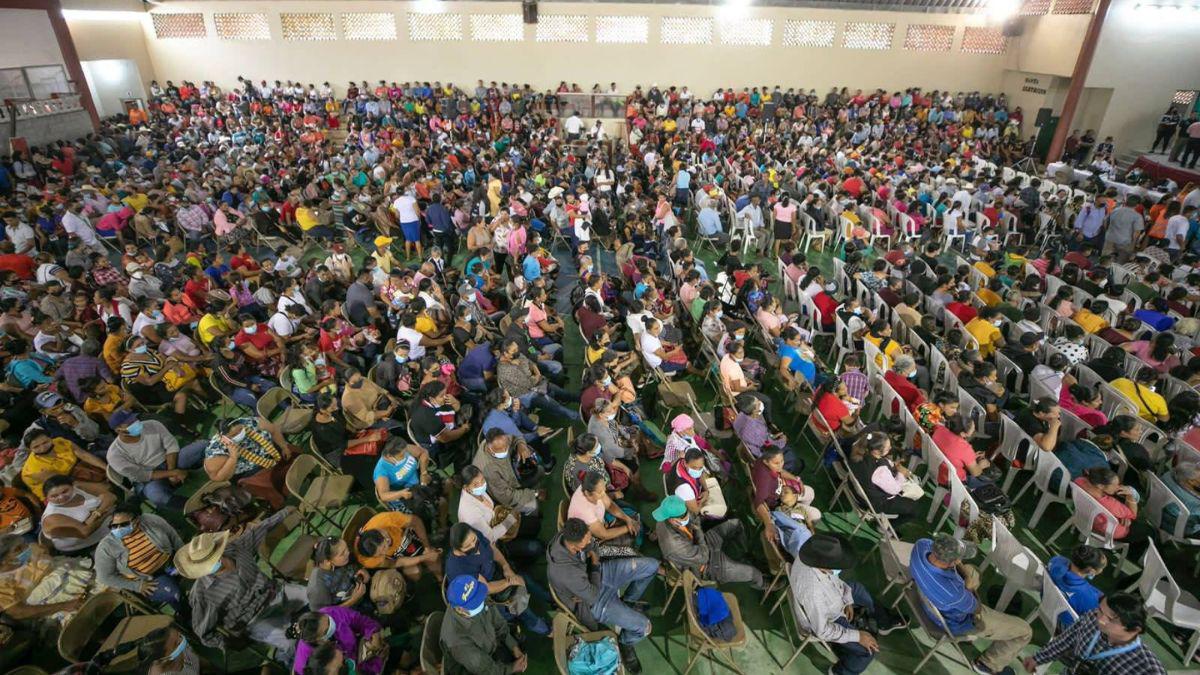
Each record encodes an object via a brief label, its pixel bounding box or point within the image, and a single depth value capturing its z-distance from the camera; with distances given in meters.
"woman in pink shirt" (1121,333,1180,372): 5.62
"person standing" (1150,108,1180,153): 15.23
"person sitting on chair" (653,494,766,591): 3.68
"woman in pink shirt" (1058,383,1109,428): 4.90
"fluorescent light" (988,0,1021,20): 19.83
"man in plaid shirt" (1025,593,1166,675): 2.90
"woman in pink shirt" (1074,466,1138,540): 3.97
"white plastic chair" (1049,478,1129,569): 3.93
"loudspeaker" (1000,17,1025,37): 19.75
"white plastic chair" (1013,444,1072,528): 4.39
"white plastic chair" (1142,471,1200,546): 3.98
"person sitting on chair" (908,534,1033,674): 3.40
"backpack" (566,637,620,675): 3.14
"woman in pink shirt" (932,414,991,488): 4.47
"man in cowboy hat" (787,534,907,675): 3.30
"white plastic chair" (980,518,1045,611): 3.68
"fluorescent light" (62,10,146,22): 18.99
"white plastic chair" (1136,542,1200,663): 3.54
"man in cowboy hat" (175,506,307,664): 3.35
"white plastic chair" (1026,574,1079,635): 3.32
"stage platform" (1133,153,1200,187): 13.41
